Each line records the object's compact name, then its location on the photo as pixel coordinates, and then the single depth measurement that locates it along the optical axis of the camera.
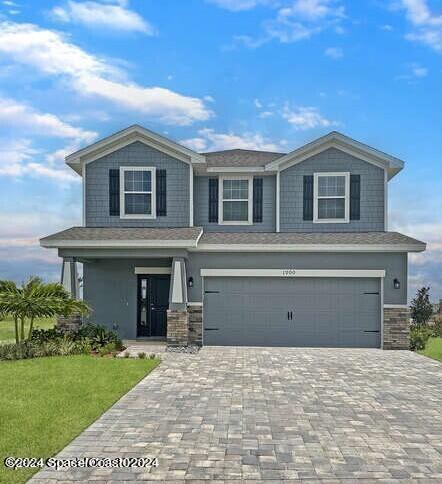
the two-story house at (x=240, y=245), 14.88
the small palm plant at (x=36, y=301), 12.78
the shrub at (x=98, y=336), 13.80
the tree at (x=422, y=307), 22.31
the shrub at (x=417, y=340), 15.22
